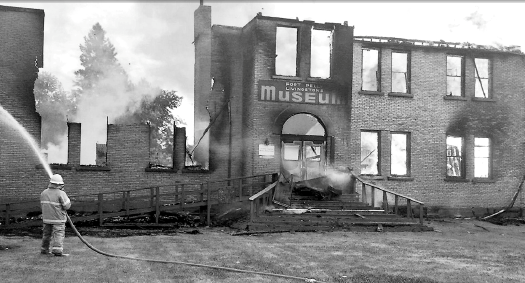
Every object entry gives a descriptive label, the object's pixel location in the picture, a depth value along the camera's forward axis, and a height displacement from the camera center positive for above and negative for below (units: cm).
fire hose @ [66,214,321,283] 856 -204
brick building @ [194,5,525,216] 2039 +164
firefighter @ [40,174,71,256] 1079 -142
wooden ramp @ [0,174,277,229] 1698 -191
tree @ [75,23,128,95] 4607 +753
